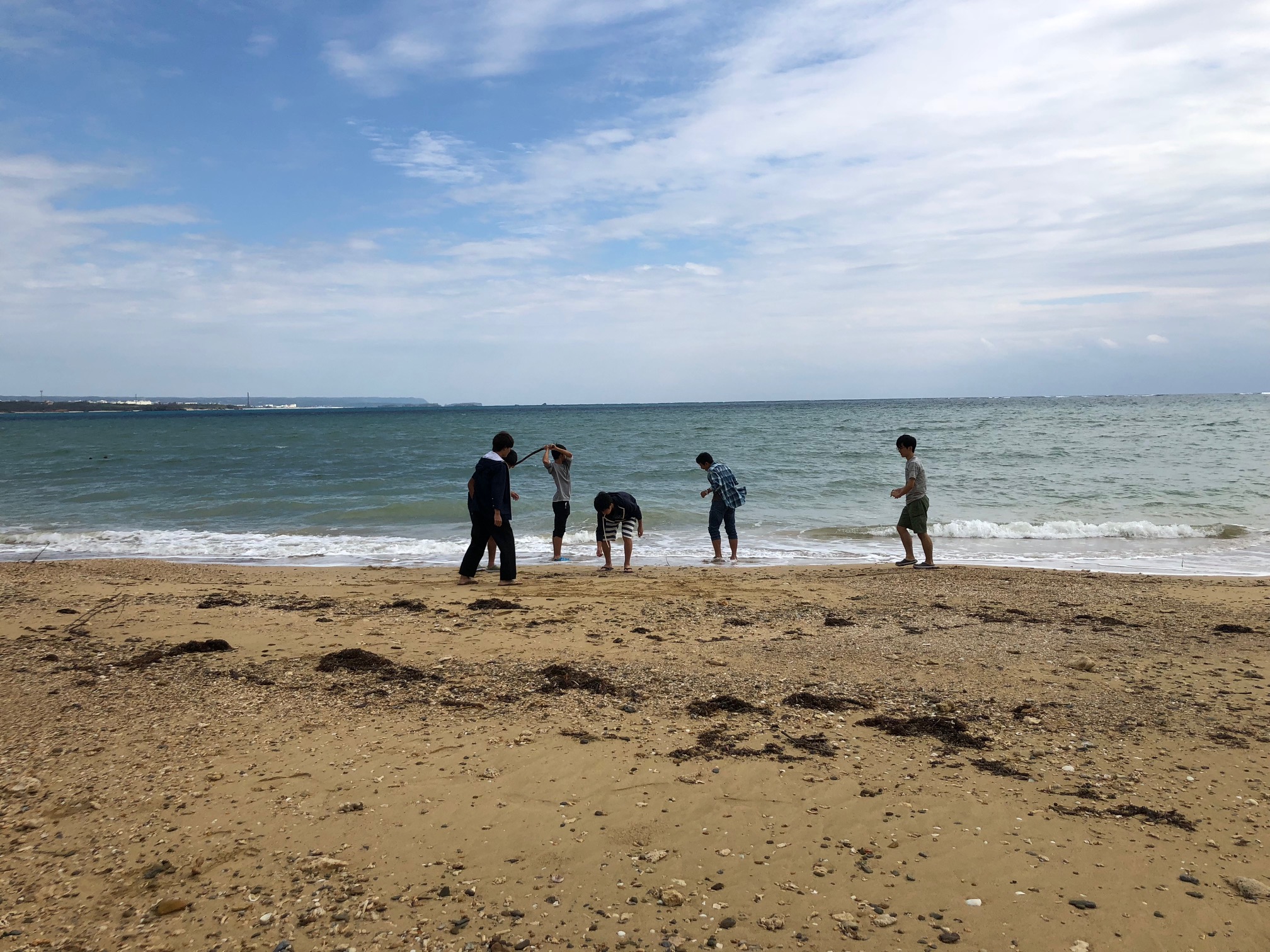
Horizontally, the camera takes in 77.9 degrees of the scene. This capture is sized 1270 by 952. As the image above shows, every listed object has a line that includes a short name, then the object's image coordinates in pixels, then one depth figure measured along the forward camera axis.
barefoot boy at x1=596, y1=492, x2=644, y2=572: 10.14
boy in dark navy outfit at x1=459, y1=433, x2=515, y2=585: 8.98
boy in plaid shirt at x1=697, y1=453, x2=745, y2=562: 11.31
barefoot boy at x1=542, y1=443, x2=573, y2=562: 10.88
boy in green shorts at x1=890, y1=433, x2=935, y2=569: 10.32
